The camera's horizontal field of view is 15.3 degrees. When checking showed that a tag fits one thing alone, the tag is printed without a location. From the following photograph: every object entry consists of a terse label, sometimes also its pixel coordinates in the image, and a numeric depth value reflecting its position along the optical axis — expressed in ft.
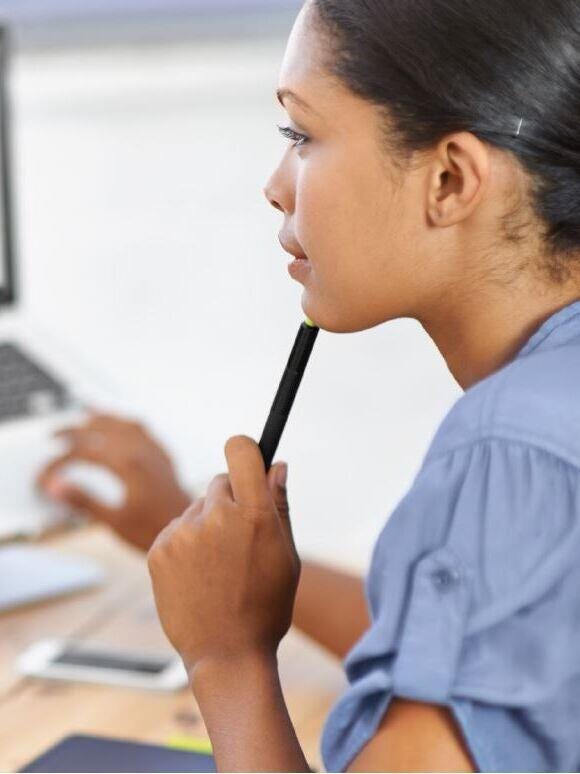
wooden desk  4.60
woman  3.39
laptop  5.78
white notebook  5.53
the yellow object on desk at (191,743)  4.47
